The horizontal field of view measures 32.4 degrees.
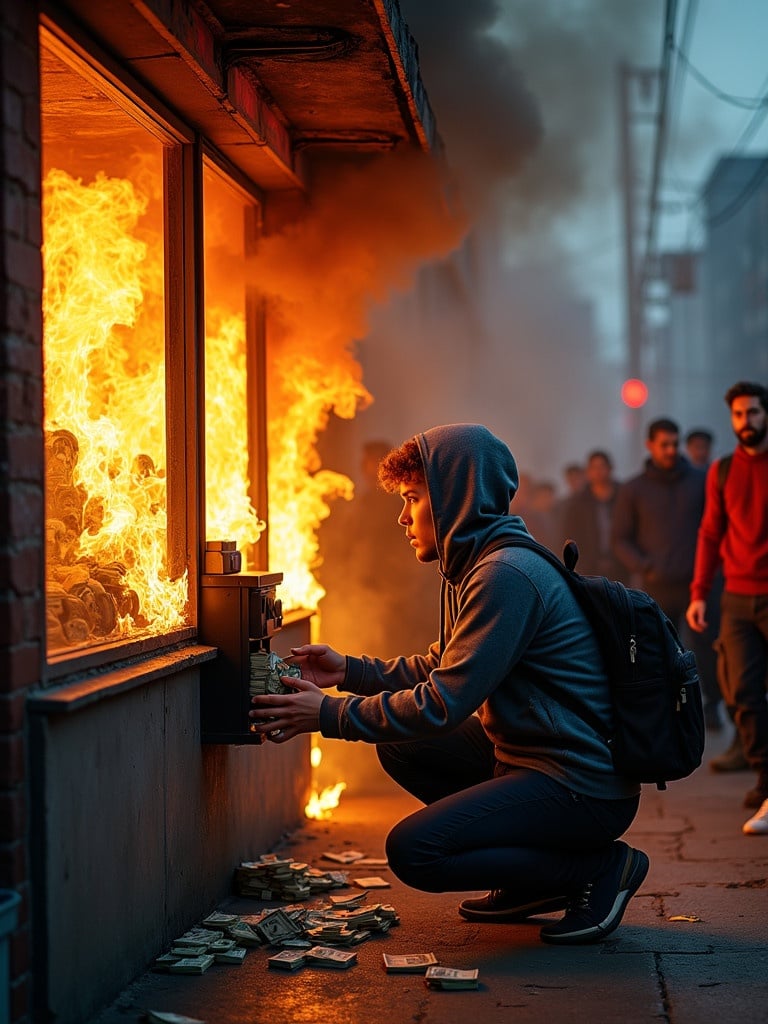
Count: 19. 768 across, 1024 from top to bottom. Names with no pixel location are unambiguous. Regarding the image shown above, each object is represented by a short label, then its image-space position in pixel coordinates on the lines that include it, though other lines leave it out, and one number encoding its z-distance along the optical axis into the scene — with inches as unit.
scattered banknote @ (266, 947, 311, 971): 171.2
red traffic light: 922.1
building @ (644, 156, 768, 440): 2059.5
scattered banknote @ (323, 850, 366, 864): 232.1
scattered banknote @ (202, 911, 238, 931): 187.0
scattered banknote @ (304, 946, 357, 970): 172.4
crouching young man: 168.9
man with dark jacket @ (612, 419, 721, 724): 381.1
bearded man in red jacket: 270.7
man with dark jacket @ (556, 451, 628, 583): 460.8
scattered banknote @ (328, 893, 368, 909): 200.2
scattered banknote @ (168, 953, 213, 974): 168.1
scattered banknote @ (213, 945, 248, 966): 174.2
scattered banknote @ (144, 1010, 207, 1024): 147.3
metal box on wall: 197.9
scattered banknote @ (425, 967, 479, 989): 162.2
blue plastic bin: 127.4
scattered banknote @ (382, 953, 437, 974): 169.6
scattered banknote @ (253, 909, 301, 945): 183.0
